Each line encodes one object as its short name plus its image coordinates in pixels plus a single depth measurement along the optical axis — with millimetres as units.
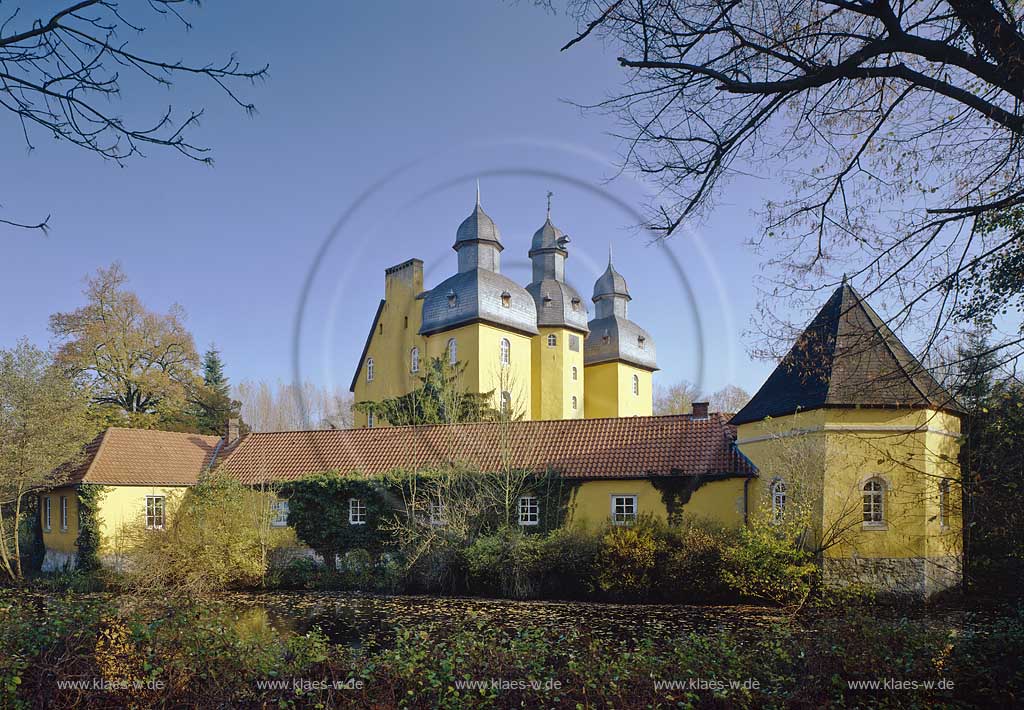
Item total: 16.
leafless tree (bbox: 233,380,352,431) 39469
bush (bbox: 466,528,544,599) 17266
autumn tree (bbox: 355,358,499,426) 26156
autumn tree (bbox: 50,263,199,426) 32000
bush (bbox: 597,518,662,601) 16422
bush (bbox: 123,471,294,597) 18734
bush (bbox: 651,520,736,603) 16047
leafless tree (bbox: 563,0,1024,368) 5336
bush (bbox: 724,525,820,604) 15125
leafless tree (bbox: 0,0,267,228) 4227
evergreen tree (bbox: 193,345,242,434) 34188
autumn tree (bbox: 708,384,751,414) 56094
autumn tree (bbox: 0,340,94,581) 20766
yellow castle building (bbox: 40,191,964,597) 15641
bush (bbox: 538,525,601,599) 17062
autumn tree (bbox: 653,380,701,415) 46881
